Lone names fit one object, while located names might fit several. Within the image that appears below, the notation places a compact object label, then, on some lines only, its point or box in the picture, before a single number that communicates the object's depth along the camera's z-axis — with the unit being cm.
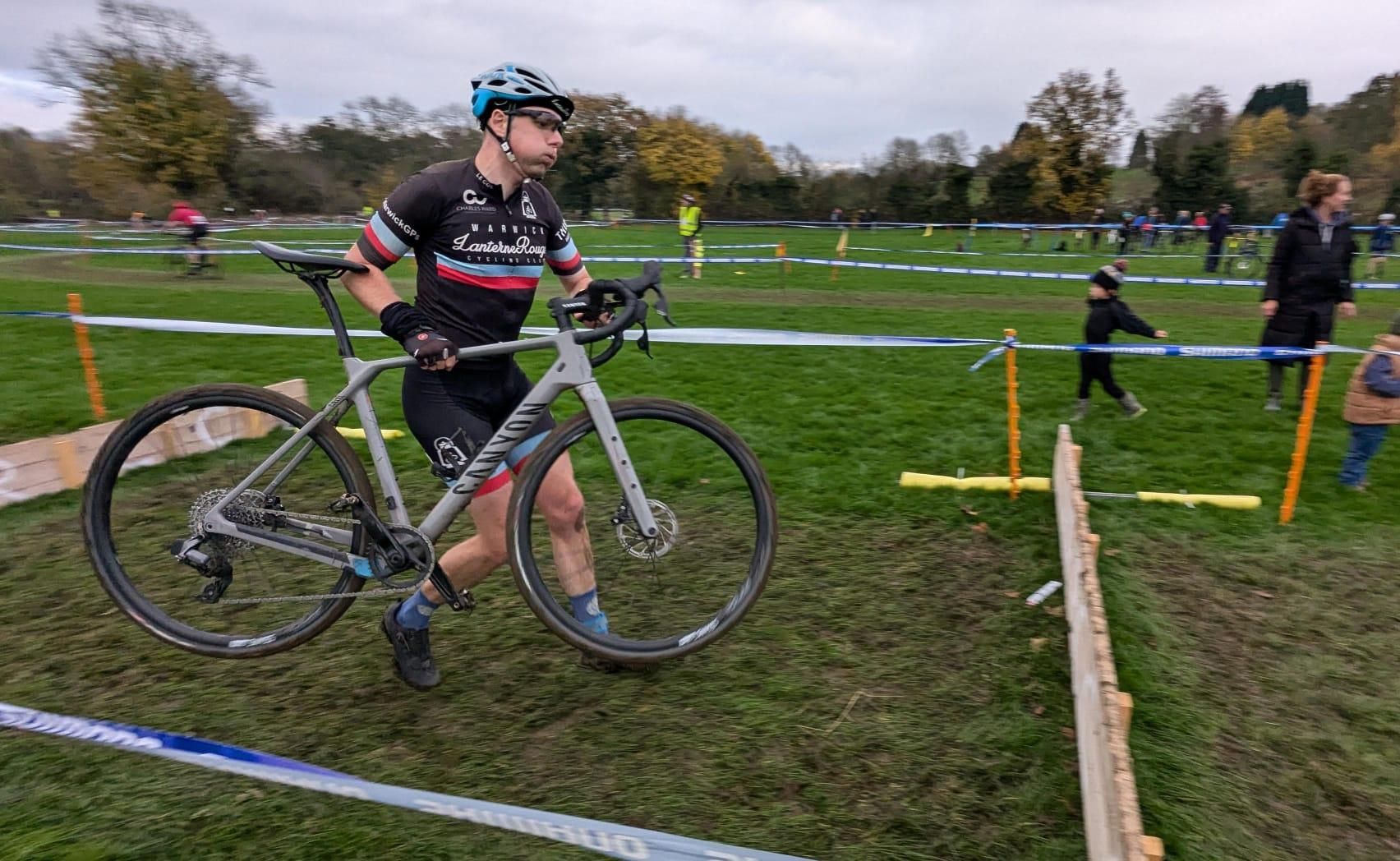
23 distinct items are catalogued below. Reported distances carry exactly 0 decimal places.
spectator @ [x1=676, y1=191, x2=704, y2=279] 1917
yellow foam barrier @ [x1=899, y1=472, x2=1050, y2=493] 535
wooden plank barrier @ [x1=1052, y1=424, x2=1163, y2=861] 200
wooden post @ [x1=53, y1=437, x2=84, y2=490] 521
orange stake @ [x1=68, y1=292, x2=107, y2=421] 642
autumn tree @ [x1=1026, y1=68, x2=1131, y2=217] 4447
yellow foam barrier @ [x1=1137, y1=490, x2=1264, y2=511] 517
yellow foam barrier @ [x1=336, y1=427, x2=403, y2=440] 574
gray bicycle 292
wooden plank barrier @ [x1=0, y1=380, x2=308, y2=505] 349
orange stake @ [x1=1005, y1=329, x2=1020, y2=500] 518
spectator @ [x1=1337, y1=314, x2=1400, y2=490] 527
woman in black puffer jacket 676
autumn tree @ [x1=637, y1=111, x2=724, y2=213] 5316
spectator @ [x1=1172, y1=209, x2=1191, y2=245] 3362
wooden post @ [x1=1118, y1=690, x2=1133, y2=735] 231
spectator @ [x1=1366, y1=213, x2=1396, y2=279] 2164
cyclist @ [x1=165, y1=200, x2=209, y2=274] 1942
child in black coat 733
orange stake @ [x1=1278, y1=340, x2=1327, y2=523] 482
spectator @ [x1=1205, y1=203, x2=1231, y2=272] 2284
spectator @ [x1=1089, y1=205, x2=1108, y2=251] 3136
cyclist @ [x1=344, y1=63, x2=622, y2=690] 277
